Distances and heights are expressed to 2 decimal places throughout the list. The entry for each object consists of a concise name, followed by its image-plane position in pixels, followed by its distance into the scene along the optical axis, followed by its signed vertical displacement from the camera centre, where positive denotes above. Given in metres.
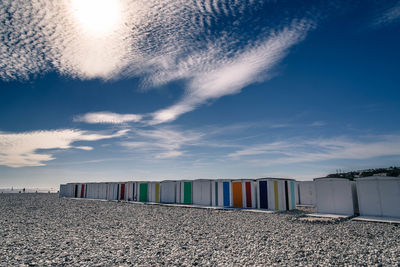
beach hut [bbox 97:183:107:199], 38.54 -2.25
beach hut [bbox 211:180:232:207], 24.42 -1.80
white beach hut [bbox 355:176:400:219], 15.70 -1.48
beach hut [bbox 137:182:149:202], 32.47 -2.00
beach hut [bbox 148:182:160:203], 31.14 -2.04
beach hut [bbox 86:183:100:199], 39.91 -2.25
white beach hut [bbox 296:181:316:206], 28.23 -2.18
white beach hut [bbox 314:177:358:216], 17.84 -1.65
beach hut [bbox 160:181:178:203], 29.31 -1.86
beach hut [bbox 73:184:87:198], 42.94 -2.39
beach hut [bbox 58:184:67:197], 46.42 -2.46
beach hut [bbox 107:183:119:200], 36.78 -2.20
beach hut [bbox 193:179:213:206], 25.94 -1.76
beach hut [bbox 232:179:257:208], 22.72 -1.75
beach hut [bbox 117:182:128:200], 35.22 -2.12
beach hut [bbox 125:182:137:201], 33.84 -2.07
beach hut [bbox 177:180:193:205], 27.61 -1.84
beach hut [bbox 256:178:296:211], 21.34 -1.71
